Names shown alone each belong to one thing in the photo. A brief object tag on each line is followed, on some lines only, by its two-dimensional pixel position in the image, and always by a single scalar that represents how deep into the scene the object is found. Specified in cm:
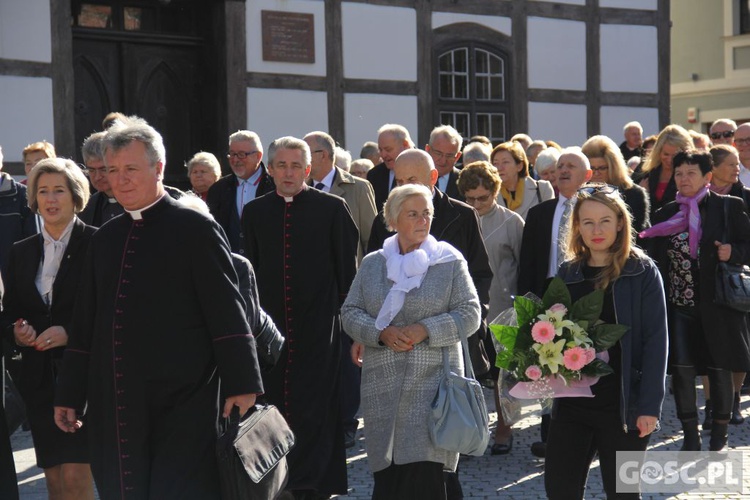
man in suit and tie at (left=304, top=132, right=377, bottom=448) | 1304
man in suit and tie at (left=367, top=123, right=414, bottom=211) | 1403
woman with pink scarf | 1232
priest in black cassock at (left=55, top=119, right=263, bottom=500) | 695
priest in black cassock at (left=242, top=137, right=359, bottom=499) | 1044
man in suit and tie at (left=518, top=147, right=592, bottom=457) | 1199
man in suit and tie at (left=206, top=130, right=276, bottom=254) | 1345
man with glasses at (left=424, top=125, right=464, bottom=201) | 1334
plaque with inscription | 2181
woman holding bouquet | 804
